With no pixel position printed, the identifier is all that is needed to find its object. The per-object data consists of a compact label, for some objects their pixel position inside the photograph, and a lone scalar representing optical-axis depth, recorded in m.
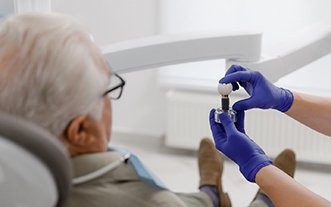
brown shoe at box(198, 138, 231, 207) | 1.62
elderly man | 0.87
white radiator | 2.26
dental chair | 0.71
